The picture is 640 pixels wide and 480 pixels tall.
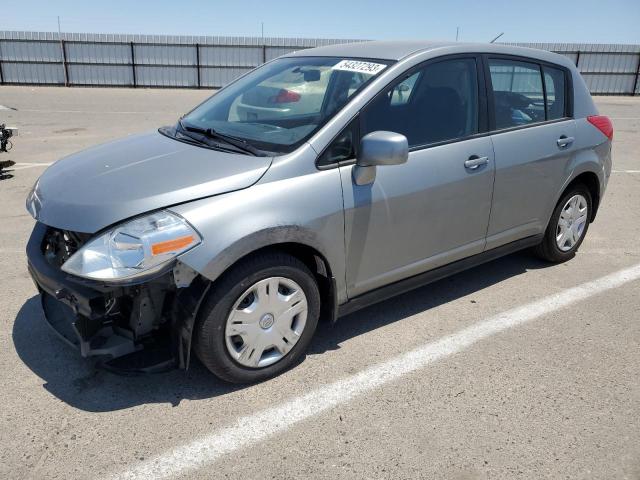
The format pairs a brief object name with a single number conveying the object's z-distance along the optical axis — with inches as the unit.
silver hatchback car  104.7
